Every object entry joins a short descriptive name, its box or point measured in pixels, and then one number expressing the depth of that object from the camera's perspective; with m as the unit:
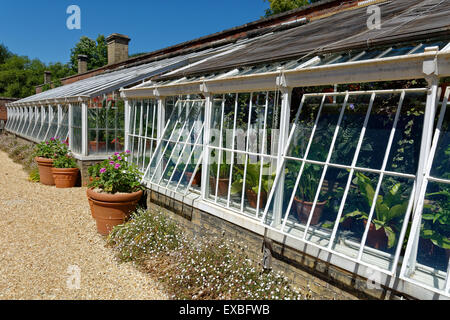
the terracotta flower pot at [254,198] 3.86
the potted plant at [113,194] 5.20
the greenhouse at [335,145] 2.43
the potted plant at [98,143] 8.64
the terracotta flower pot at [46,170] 8.38
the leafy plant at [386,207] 2.62
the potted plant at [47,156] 8.40
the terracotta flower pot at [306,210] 3.14
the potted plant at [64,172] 8.18
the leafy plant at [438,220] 2.36
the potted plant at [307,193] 3.19
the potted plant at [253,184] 3.85
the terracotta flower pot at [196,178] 4.98
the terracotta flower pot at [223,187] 4.39
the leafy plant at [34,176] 8.93
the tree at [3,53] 44.06
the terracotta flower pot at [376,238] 2.66
